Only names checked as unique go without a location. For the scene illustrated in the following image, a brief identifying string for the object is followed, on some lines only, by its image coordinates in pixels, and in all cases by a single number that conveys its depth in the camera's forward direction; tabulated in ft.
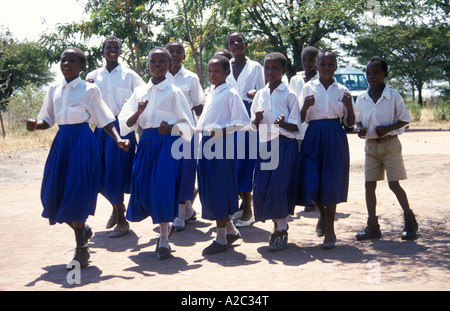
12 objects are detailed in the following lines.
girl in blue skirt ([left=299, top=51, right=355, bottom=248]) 17.39
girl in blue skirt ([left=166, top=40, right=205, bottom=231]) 20.97
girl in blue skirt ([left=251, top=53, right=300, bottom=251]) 17.19
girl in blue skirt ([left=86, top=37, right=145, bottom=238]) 19.75
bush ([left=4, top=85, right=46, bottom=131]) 71.56
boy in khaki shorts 18.11
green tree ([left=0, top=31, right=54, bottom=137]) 93.90
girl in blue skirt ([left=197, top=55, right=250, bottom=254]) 17.21
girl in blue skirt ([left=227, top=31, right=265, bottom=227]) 20.79
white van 71.36
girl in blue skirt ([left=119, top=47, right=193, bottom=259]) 16.48
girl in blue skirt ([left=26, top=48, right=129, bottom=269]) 15.78
